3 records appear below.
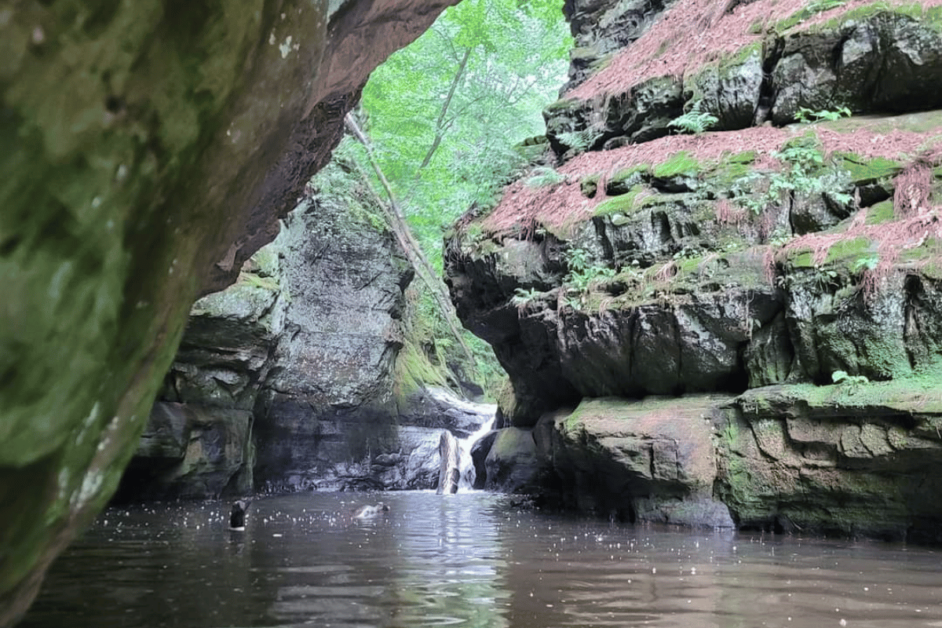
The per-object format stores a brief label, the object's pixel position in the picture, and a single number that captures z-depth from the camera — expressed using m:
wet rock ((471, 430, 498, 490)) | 19.27
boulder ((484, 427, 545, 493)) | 16.56
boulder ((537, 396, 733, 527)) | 10.10
